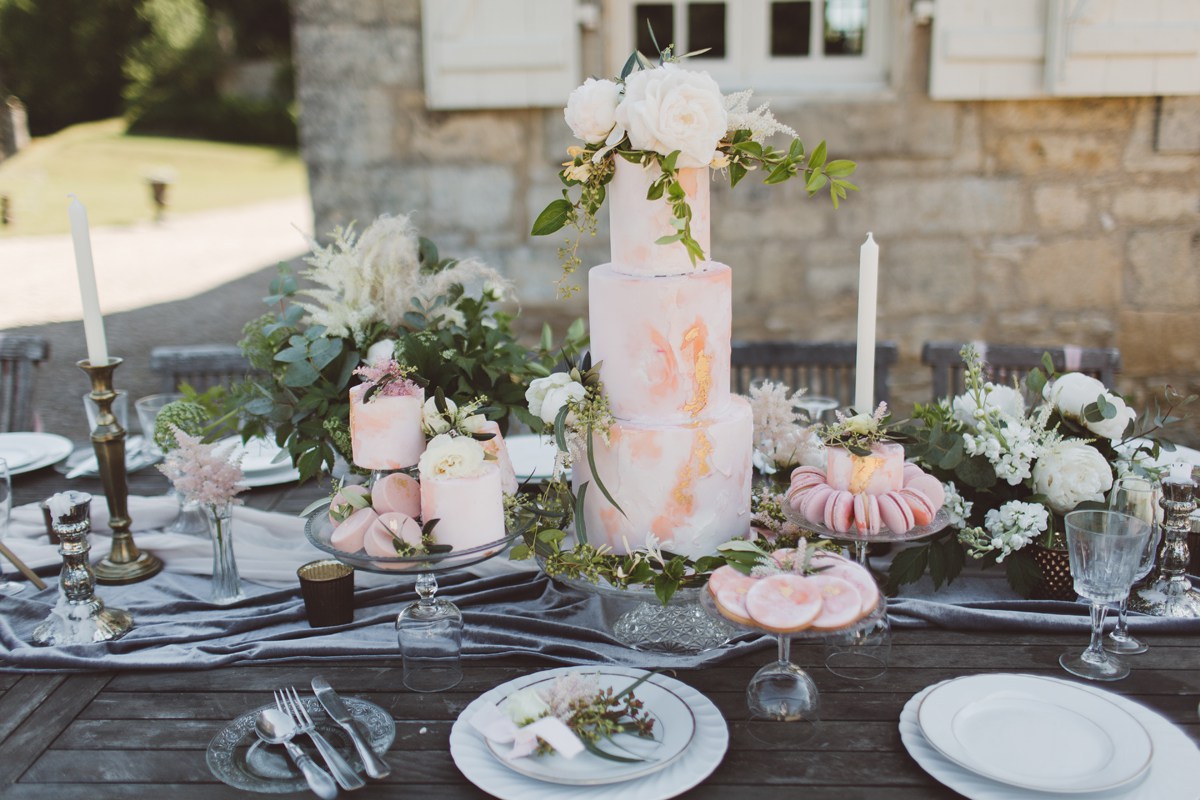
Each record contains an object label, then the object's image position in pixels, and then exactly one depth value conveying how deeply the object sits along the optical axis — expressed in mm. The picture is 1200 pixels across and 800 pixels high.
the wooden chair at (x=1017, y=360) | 2545
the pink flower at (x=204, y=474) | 1580
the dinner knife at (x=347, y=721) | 1150
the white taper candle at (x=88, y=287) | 1648
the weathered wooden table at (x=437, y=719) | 1153
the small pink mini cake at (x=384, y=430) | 1333
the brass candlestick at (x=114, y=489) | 1734
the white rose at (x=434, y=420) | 1352
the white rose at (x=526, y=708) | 1148
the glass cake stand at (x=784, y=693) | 1267
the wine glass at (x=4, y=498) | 1607
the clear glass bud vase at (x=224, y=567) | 1640
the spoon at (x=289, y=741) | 1122
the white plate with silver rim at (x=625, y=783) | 1098
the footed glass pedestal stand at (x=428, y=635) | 1364
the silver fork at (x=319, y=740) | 1137
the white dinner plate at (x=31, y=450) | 2240
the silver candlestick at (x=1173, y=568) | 1490
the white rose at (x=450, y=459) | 1283
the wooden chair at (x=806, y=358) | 2744
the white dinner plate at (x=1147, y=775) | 1086
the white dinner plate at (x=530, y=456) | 2080
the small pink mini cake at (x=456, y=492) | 1278
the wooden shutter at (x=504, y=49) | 3672
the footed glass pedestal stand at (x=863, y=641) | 1323
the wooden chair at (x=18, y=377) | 2721
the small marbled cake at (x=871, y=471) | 1353
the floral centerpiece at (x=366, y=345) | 1708
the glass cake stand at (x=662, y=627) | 1462
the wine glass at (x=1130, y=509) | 1419
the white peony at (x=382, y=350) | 1704
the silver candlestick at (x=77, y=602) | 1502
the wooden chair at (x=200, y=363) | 2682
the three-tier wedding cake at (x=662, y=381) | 1393
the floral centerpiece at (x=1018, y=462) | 1525
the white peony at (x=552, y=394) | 1388
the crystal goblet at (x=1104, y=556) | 1281
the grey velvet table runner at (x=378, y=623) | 1459
